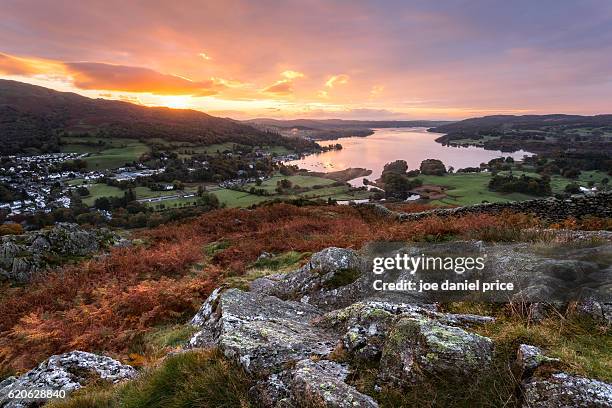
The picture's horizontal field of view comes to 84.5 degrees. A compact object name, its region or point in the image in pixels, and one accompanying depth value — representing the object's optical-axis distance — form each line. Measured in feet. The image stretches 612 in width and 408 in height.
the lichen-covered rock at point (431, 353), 11.38
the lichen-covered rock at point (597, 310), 14.80
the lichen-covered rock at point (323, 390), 10.85
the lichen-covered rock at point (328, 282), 24.76
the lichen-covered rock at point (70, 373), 17.65
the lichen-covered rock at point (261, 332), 14.24
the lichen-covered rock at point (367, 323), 13.89
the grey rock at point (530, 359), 10.63
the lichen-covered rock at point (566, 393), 9.10
